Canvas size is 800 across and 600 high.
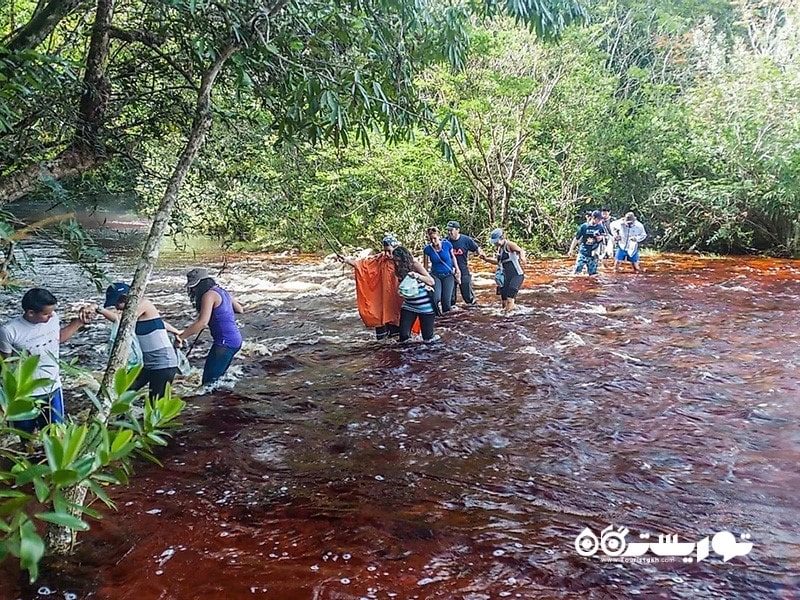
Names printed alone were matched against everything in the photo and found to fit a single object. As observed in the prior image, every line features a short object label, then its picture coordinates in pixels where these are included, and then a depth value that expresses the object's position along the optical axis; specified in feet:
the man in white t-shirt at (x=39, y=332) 16.06
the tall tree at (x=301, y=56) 15.49
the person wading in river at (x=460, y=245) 38.50
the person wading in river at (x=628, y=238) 55.77
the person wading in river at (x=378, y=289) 31.63
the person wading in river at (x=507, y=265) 36.94
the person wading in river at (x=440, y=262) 36.63
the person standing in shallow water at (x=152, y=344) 20.26
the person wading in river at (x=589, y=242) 49.44
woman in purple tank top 22.07
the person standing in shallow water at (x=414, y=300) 29.94
